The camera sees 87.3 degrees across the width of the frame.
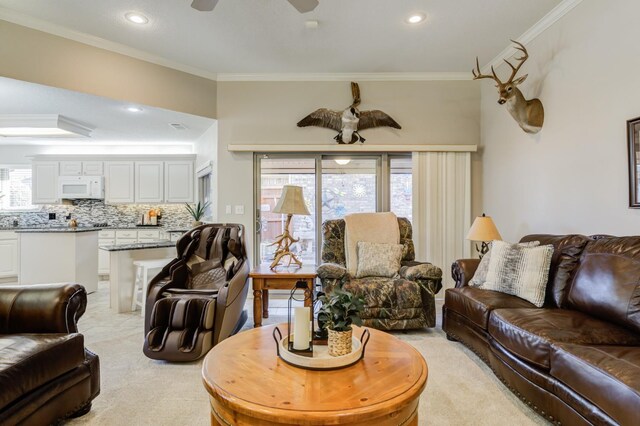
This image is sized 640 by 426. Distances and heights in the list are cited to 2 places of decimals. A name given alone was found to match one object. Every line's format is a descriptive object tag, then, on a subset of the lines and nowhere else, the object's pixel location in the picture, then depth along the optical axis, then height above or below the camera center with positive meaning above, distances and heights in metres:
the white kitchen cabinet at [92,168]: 6.20 +0.86
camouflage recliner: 3.08 -0.73
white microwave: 6.17 +0.51
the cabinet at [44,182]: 6.17 +0.60
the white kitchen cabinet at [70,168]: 6.20 +0.86
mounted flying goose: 4.32 +1.22
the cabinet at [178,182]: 6.12 +0.60
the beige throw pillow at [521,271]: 2.44 -0.43
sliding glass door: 4.51 +0.37
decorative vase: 1.56 -0.60
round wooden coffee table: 1.17 -0.68
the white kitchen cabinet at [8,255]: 5.73 -0.69
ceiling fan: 2.12 +1.35
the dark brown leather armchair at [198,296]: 2.58 -0.69
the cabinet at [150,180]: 6.17 +0.64
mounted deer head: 3.19 +1.05
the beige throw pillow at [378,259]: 3.44 -0.46
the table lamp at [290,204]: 3.22 +0.10
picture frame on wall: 2.33 +0.39
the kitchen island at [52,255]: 4.48 -0.55
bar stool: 3.74 -0.69
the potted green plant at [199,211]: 5.75 +0.06
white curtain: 4.38 +0.11
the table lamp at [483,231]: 3.42 -0.17
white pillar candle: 1.60 -0.55
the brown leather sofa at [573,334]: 1.43 -0.66
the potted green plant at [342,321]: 1.55 -0.49
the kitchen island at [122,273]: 3.82 -0.68
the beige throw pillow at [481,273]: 2.86 -0.50
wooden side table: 3.00 -0.60
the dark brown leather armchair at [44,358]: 1.50 -0.69
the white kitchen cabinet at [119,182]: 6.20 +0.61
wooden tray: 1.49 -0.66
